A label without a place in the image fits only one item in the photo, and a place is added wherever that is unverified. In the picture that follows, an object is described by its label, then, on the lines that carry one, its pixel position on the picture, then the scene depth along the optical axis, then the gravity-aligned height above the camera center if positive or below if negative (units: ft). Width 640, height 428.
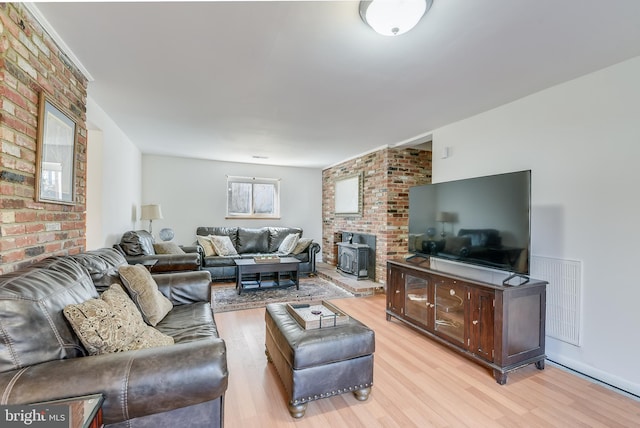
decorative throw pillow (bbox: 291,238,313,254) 17.01 -1.87
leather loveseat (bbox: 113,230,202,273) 11.28 -1.86
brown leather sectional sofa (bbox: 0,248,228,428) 3.28 -1.96
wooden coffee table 13.53 -2.74
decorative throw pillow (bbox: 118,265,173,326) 6.39 -1.89
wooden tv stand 6.87 -2.73
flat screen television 7.25 -0.11
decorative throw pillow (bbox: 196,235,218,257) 16.16 -1.89
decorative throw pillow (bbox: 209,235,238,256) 16.55 -1.96
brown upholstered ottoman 5.56 -3.02
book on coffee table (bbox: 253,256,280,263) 14.06 -2.36
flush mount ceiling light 4.59 +3.42
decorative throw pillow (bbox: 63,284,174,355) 3.99 -1.78
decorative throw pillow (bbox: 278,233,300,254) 17.79 -1.93
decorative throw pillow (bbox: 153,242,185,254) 13.69 -1.80
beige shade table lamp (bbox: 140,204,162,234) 15.96 -0.04
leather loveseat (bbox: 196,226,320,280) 15.78 -2.16
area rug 12.07 -3.88
